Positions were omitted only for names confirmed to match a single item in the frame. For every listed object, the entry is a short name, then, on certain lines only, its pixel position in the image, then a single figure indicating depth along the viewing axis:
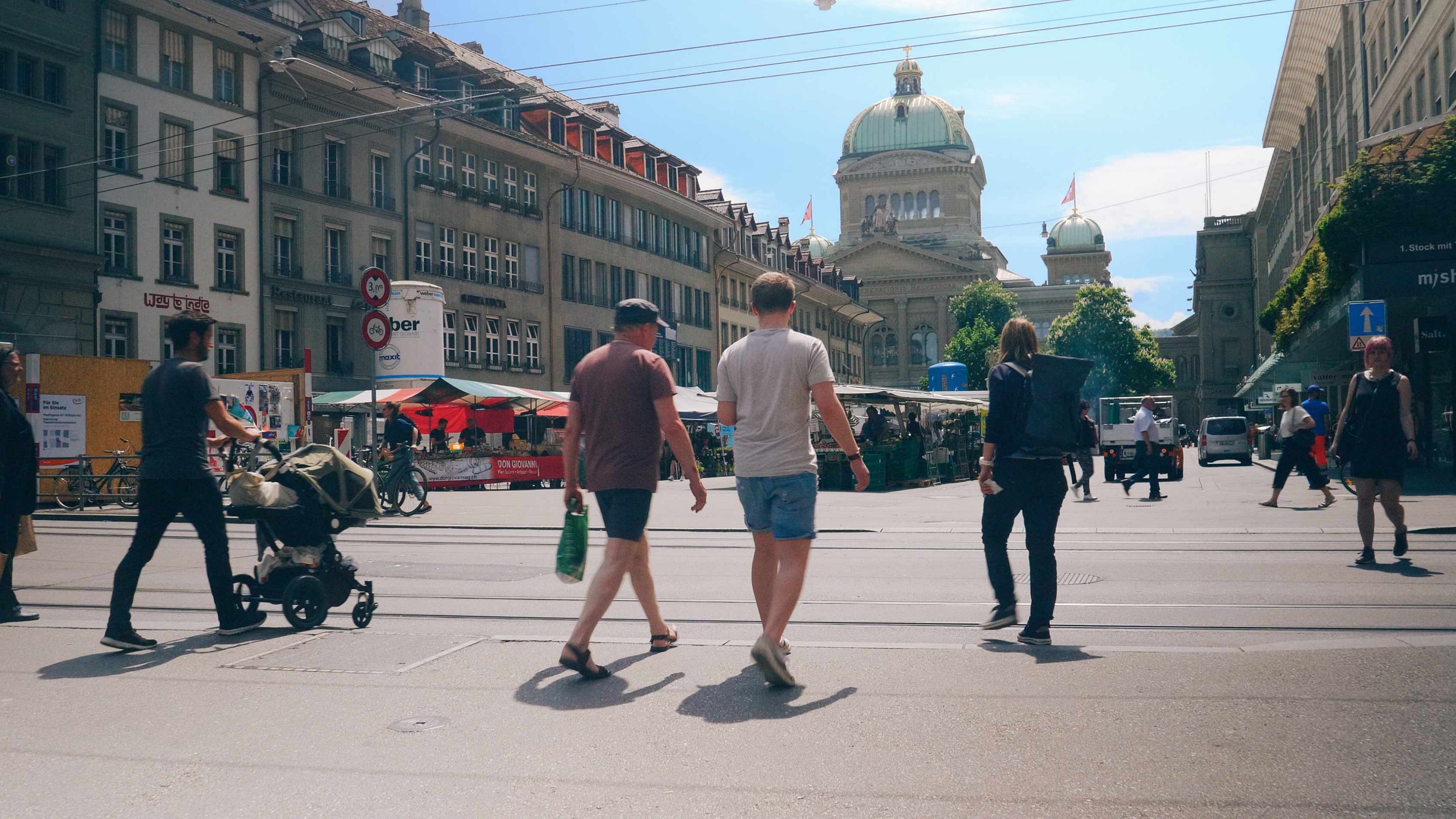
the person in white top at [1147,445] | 21.19
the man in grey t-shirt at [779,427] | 5.61
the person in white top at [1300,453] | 16.64
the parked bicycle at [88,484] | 19.48
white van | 42.59
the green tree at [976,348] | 92.81
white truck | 30.53
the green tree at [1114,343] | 89.12
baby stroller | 6.85
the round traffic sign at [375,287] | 16.64
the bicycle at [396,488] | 18.27
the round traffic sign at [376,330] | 16.92
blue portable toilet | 49.69
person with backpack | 6.61
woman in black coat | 7.16
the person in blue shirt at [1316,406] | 18.22
